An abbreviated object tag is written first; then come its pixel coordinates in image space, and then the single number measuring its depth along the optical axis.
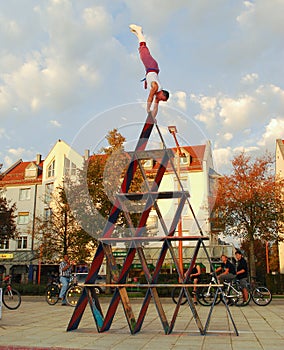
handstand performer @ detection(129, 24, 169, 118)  8.95
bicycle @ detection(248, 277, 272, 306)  15.38
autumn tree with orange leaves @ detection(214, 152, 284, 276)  25.59
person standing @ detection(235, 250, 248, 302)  14.91
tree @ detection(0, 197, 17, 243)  29.53
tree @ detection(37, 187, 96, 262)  25.48
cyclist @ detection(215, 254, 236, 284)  14.84
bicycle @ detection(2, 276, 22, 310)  14.58
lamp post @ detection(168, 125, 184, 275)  9.16
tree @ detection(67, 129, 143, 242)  19.94
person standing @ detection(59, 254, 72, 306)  16.03
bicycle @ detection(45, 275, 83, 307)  16.00
